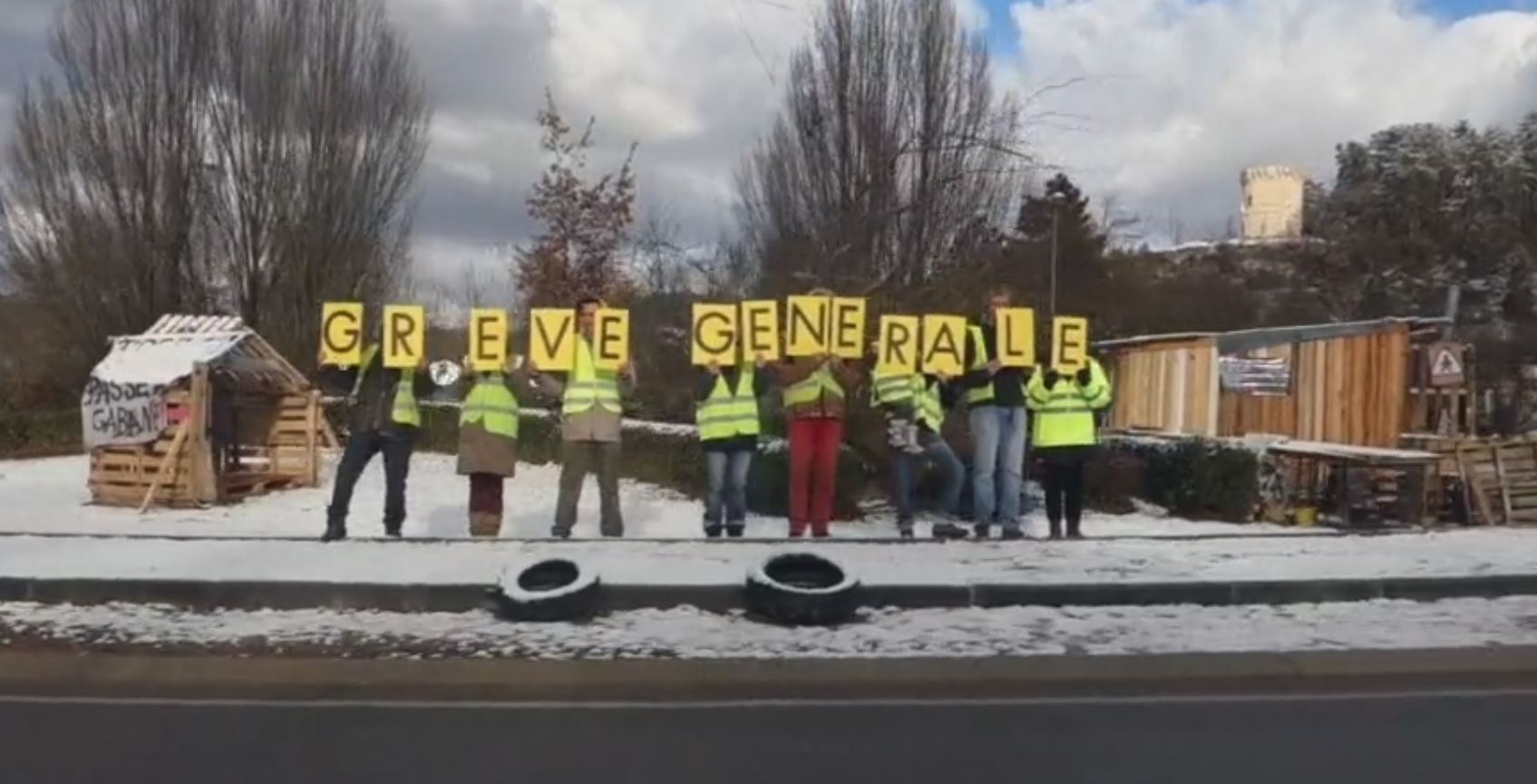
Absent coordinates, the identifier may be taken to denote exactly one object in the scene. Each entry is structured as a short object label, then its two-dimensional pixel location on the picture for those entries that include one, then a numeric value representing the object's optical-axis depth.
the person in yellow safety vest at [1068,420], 13.02
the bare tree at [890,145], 28.48
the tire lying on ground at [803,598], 9.53
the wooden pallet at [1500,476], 16.11
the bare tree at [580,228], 32.41
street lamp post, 41.47
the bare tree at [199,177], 35.22
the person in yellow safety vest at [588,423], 12.50
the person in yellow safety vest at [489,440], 12.73
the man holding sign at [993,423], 13.05
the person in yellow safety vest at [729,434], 12.66
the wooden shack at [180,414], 18.25
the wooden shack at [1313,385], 20.45
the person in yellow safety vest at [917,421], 13.33
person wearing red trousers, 12.88
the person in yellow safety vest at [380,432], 12.47
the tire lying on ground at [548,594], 9.53
